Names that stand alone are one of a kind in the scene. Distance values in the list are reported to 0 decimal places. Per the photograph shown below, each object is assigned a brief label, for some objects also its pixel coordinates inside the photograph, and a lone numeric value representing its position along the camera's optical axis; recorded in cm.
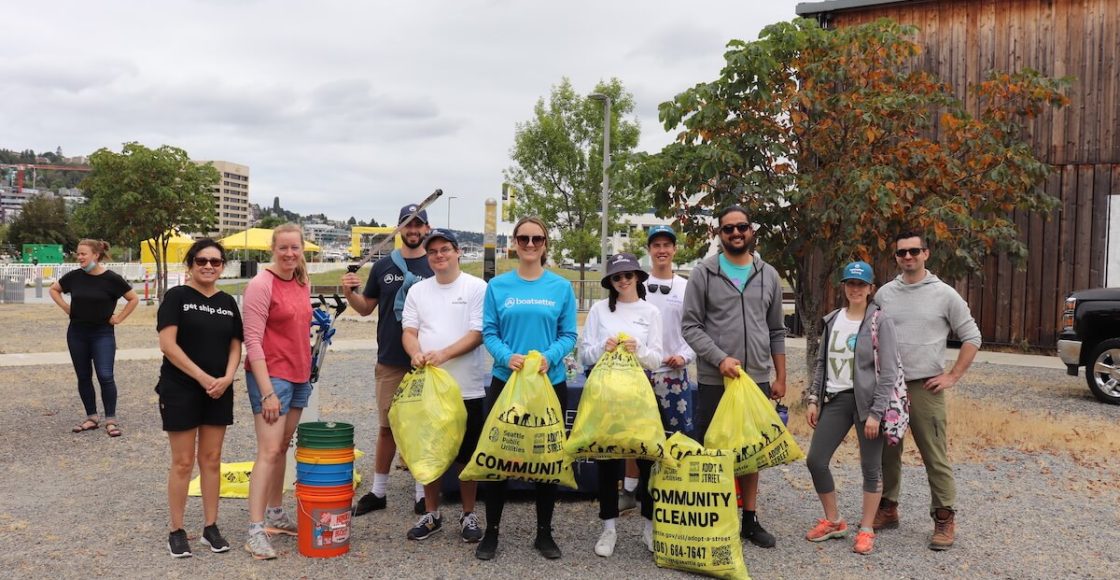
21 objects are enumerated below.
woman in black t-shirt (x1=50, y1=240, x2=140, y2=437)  704
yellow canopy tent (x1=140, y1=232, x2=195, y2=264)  3372
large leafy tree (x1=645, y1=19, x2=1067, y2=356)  755
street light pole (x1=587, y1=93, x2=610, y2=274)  1973
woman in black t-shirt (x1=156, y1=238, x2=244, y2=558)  402
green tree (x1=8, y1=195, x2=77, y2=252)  6406
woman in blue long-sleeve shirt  416
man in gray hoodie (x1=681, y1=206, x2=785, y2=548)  437
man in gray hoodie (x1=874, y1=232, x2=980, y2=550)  446
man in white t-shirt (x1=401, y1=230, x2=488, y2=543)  441
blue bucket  420
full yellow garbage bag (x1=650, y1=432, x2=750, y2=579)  401
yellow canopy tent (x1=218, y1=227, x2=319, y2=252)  3644
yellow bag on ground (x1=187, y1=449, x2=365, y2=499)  534
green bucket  423
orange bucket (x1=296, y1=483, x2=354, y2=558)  420
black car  955
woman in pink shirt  416
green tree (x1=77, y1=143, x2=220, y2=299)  2203
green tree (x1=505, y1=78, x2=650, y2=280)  2227
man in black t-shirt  495
